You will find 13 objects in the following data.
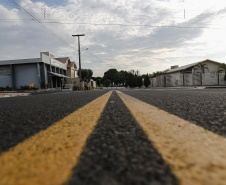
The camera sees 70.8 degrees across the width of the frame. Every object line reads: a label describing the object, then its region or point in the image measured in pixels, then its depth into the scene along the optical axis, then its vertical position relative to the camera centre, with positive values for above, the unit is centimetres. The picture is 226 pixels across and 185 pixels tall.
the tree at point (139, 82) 3741 +65
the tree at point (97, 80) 10111 +372
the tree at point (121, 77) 9310 +488
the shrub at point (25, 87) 2341 +13
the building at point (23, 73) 2370 +234
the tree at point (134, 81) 3831 +95
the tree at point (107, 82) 8862 +202
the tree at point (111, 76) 9212 +569
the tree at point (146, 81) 3459 +77
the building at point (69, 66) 3716 +495
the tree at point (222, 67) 3244 +314
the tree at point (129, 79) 4250 +169
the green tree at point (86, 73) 6900 +579
